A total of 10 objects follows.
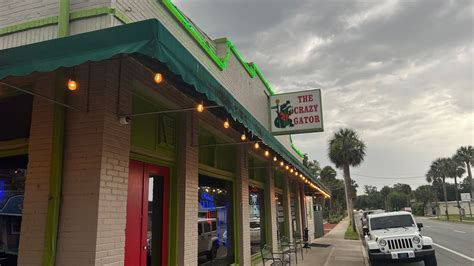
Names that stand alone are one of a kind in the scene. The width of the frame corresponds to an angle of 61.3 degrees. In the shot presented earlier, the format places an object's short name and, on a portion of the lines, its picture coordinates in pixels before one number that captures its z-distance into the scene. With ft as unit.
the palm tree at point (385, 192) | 451.94
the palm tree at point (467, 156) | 267.47
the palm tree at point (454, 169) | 288.80
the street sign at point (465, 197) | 214.28
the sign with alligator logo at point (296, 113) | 40.72
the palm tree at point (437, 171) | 308.52
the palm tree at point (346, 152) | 138.41
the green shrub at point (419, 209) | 325.66
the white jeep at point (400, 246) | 37.93
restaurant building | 12.58
